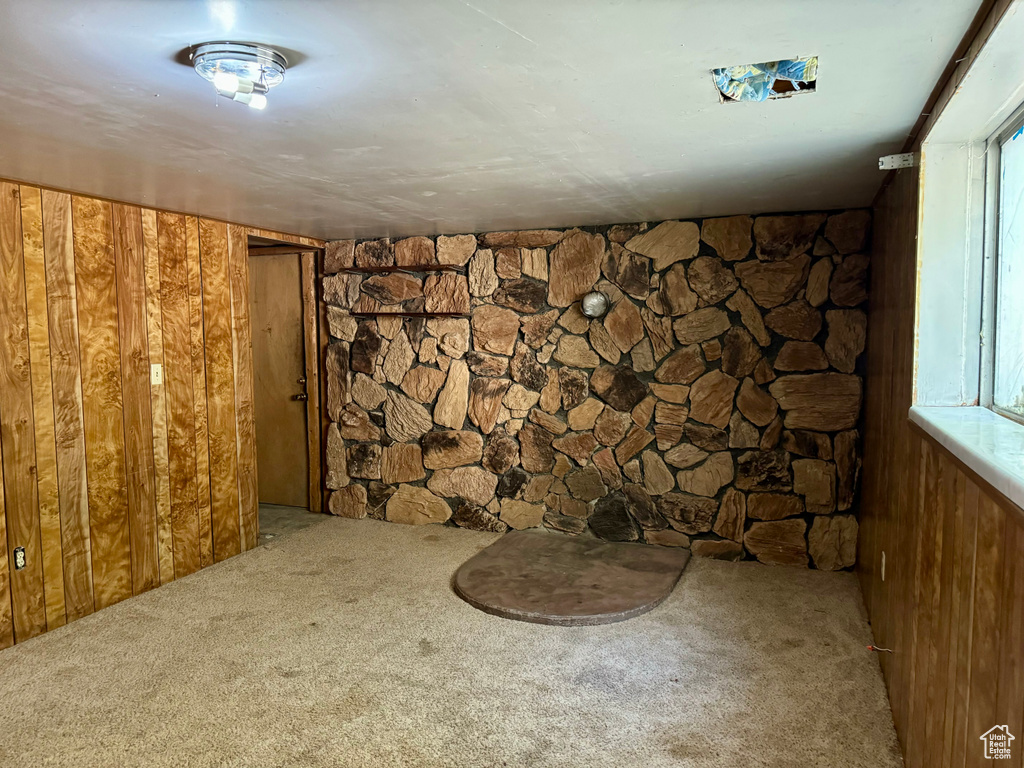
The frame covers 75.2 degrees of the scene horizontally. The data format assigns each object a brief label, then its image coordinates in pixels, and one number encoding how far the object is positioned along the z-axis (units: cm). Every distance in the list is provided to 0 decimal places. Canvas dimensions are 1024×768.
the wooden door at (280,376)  462
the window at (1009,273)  168
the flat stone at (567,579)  295
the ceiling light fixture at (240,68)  140
